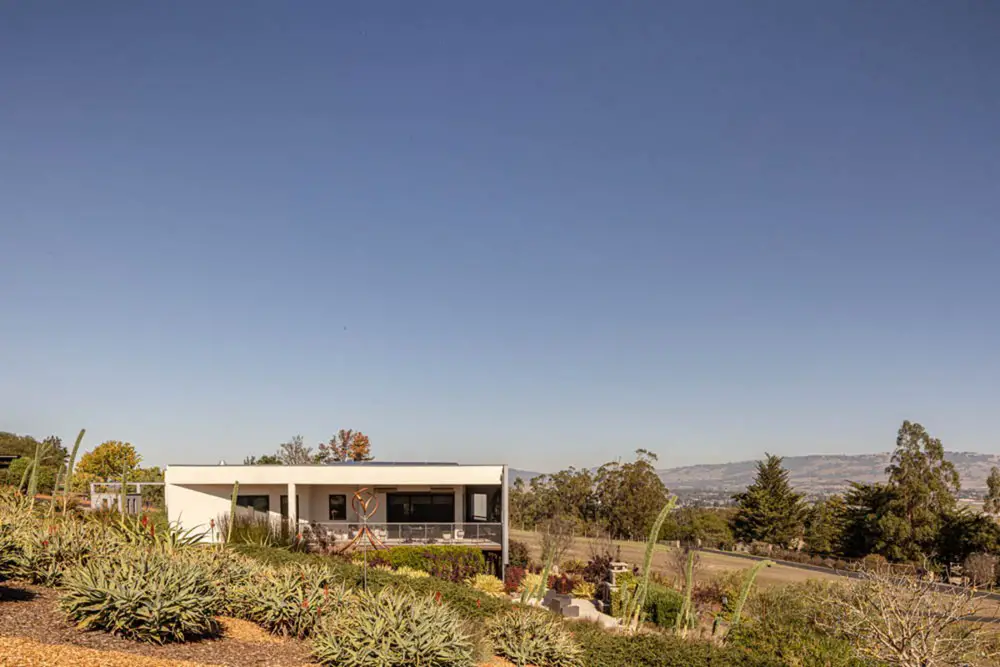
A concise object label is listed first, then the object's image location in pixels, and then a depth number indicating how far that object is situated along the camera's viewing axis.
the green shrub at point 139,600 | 7.52
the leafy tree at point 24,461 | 31.44
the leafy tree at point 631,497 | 45.88
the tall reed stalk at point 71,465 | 11.30
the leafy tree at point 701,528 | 47.25
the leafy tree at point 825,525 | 41.41
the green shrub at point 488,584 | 19.22
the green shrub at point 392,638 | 7.54
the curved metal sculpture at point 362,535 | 20.78
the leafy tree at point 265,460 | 48.50
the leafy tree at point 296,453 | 51.04
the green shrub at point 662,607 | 17.50
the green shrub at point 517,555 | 22.41
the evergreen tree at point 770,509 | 45.22
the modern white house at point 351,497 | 22.14
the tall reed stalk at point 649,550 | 11.66
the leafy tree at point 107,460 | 42.22
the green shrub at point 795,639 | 10.21
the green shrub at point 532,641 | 9.52
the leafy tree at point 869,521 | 36.22
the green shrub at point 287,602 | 9.05
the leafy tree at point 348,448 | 47.41
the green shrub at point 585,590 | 21.25
